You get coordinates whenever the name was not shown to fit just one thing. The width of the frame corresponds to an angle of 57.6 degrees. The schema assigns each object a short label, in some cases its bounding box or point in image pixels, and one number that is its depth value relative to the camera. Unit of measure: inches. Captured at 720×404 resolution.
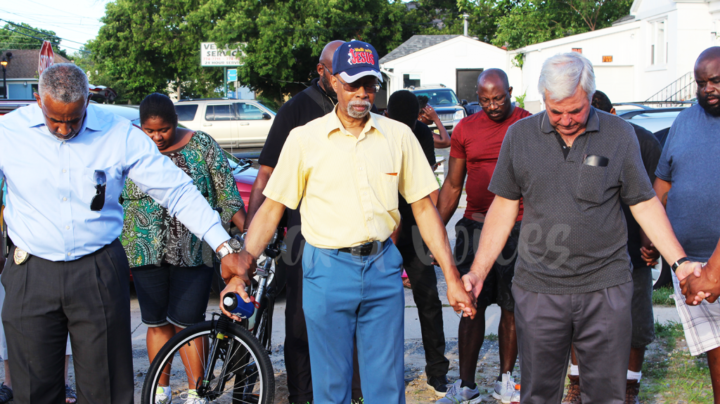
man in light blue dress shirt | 118.2
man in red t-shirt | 165.9
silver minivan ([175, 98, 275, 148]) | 796.0
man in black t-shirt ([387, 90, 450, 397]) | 175.9
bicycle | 141.3
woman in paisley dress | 154.0
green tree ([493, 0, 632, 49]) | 1368.1
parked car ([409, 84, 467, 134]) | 874.5
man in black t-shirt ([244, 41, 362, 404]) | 162.2
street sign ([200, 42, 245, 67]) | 1328.5
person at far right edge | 138.0
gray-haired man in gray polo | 118.2
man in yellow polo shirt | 121.2
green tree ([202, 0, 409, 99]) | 1382.9
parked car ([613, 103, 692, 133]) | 278.8
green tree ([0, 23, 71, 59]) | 3327.5
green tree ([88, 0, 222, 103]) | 1504.7
